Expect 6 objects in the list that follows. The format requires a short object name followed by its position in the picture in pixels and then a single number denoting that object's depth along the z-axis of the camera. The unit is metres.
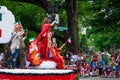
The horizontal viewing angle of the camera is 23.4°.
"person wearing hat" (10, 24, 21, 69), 9.23
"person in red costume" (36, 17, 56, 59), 9.59
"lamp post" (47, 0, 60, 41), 12.16
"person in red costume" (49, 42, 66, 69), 9.46
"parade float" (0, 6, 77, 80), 7.42
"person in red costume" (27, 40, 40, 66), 9.28
